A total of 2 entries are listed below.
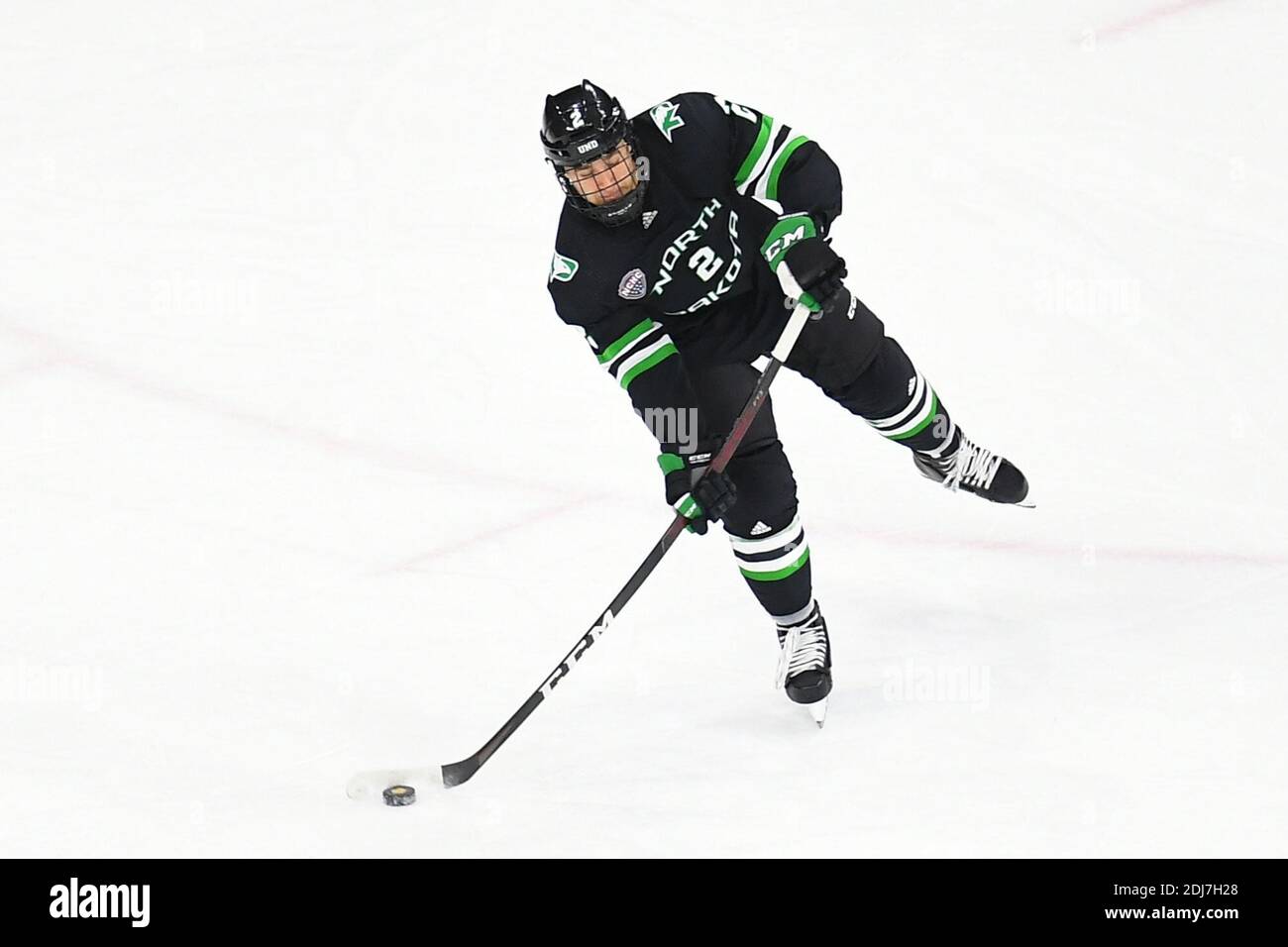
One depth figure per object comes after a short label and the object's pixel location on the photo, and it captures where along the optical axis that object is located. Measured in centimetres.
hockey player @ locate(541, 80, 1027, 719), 671
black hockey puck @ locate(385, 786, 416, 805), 648
